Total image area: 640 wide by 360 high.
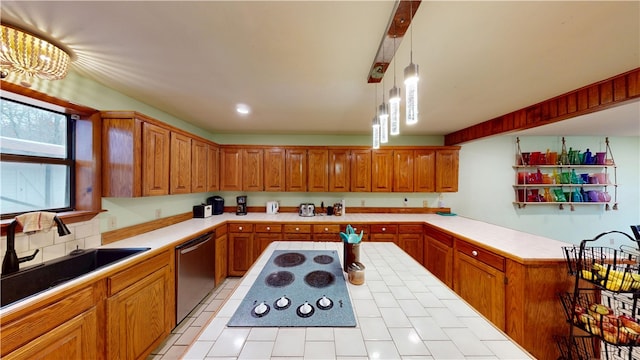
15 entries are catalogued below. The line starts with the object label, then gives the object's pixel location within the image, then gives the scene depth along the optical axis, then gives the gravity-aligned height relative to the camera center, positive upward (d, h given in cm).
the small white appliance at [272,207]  378 -48
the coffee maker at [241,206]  368 -44
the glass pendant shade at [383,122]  139 +39
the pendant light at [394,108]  114 +40
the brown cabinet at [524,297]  176 -105
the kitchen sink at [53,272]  131 -66
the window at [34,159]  145 +17
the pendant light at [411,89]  90 +40
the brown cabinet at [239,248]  321 -103
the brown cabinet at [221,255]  292 -107
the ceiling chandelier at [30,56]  119 +76
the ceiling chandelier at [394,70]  92 +81
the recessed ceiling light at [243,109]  245 +88
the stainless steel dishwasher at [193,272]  216 -104
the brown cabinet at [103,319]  106 -87
